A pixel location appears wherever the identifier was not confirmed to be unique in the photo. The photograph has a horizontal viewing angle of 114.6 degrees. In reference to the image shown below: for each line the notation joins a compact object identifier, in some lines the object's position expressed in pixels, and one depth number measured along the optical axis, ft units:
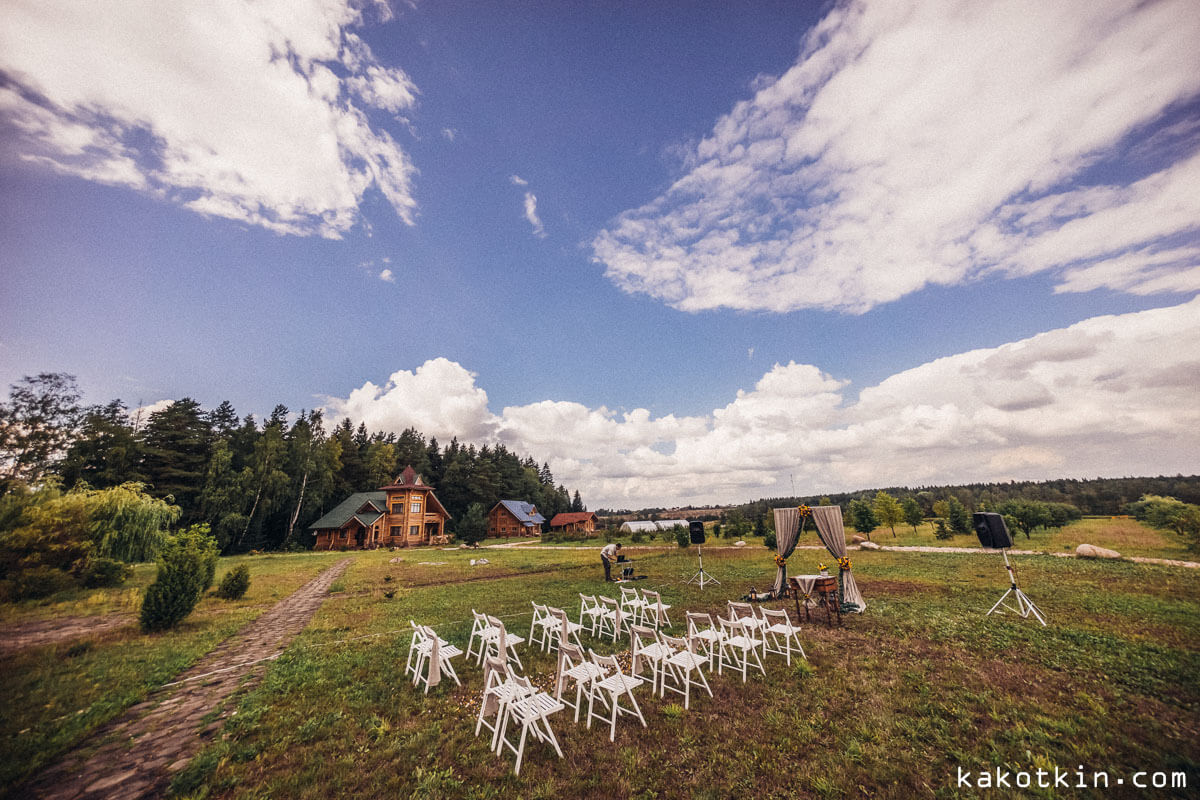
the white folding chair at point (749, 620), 25.84
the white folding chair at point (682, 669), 20.75
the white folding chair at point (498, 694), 16.47
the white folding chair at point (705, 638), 22.70
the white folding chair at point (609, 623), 28.96
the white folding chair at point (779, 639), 25.81
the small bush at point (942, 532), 102.53
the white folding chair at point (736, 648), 23.86
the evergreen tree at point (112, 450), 83.25
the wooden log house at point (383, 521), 130.11
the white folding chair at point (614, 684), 17.31
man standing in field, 54.60
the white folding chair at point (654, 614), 30.01
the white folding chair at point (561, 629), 22.26
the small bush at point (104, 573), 39.63
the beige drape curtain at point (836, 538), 37.45
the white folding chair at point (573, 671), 17.83
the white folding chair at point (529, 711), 15.31
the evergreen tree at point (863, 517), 108.27
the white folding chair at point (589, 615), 30.47
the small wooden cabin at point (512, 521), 177.37
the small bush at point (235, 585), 45.73
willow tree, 42.14
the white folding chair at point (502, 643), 19.66
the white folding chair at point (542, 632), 28.24
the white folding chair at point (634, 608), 33.02
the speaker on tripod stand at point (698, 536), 51.55
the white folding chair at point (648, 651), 20.77
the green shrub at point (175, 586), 32.65
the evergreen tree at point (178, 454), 105.70
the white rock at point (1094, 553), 63.87
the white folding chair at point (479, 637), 24.43
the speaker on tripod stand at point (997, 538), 33.71
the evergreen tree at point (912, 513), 115.24
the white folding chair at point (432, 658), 22.25
